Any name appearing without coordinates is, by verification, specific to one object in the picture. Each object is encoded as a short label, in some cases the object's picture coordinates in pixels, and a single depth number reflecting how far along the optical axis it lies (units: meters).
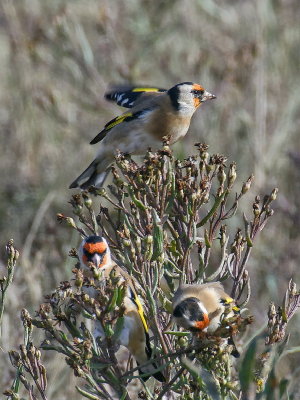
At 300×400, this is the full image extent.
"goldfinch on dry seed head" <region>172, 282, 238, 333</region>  8.05
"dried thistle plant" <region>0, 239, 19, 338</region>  7.78
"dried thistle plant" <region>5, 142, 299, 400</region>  7.12
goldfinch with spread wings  12.46
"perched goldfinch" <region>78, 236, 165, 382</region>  8.59
